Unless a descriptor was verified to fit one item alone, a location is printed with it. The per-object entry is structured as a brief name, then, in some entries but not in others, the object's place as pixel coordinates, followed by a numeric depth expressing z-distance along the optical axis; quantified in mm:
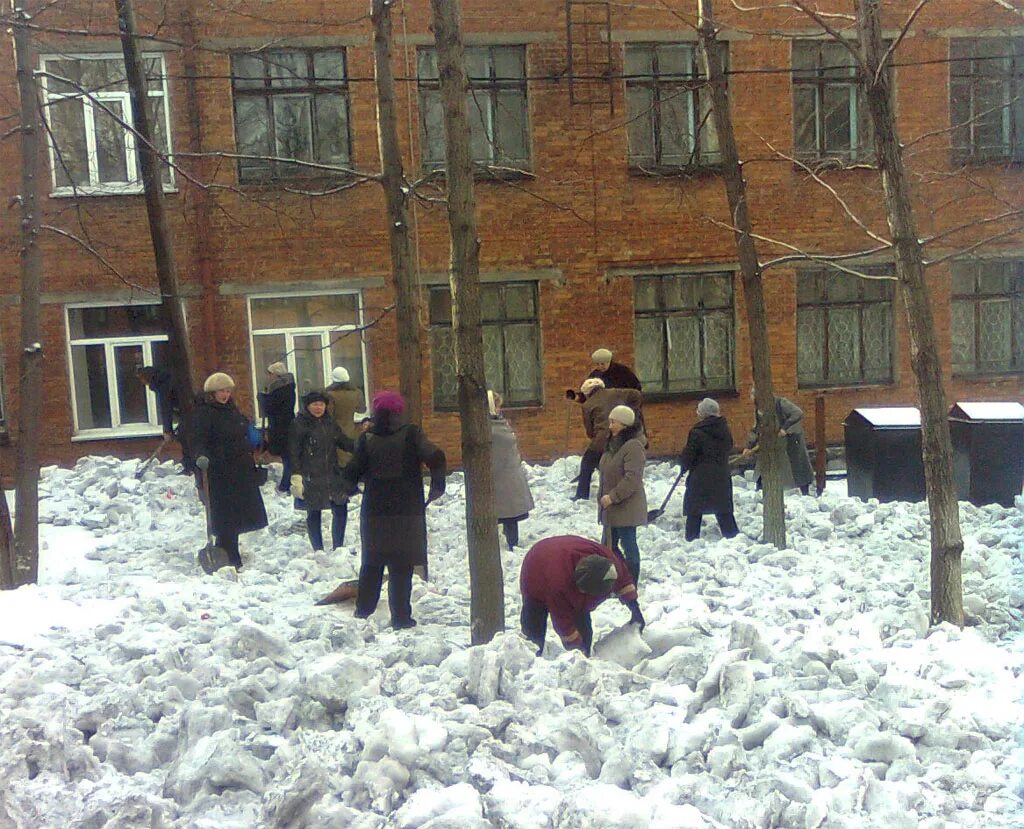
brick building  16203
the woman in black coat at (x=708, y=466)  10953
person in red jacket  6438
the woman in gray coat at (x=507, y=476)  10562
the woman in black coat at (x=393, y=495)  7832
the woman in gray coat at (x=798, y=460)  13039
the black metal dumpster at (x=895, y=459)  12430
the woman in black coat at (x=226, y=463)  9586
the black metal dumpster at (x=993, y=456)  12062
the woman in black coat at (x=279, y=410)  12664
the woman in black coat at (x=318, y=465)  10523
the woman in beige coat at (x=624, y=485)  9070
